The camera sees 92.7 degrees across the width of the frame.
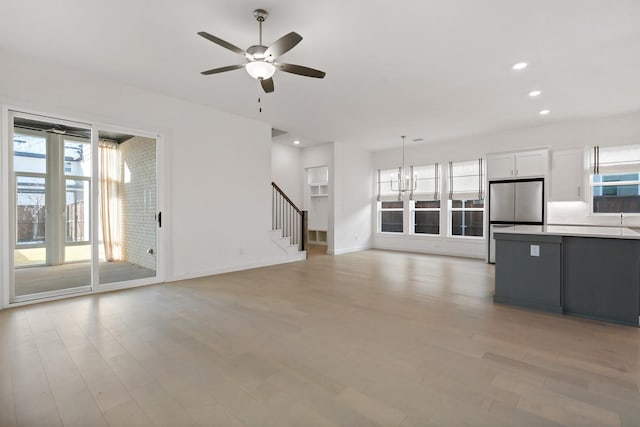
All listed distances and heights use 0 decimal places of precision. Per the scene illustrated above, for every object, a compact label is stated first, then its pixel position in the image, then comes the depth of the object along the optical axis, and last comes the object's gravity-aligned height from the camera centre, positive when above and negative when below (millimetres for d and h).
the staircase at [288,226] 7020 -468
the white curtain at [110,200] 4629 +130
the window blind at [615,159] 5809 +920
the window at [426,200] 8461 +184
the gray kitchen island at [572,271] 3297 -763
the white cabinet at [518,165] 6563 +941
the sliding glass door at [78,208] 4020 +10
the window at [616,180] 5797 +514
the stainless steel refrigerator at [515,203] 6523 +74
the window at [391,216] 9219 -281
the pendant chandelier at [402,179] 8612 +811
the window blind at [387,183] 9227 +745
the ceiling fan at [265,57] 2596 +1406
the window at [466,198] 7742 +219
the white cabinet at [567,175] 6223 +647
